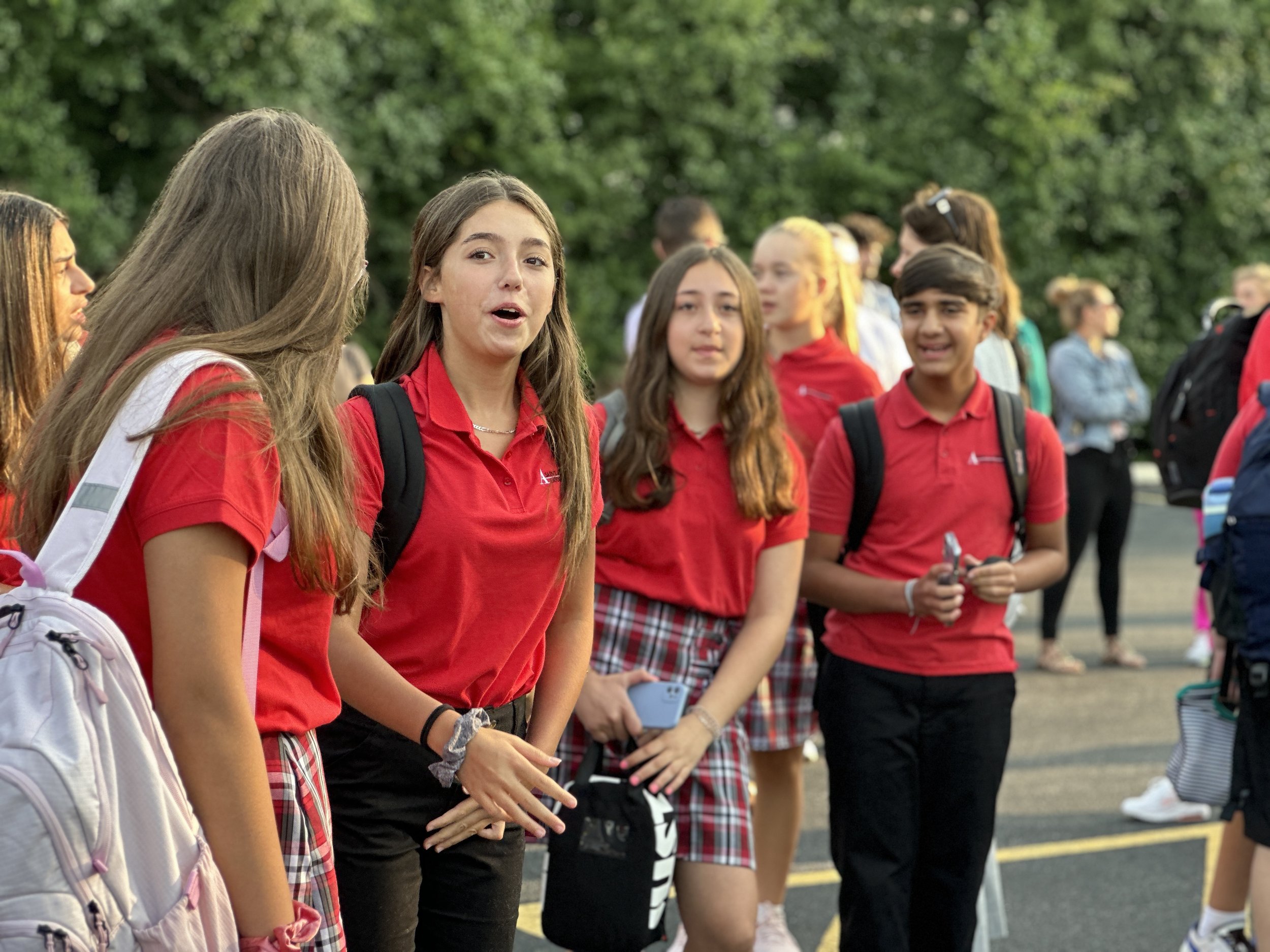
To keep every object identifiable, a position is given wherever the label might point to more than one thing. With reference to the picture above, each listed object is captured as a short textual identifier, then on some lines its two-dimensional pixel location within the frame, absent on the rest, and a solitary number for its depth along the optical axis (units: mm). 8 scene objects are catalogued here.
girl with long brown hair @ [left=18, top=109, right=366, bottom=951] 1785
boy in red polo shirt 3629
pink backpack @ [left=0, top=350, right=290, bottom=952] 1619
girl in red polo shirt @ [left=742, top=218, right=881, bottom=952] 4344
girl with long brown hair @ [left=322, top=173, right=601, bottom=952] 2543
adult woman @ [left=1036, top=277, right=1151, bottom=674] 8750
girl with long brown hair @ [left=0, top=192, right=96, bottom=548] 3002
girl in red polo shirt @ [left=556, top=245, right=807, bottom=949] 3508
